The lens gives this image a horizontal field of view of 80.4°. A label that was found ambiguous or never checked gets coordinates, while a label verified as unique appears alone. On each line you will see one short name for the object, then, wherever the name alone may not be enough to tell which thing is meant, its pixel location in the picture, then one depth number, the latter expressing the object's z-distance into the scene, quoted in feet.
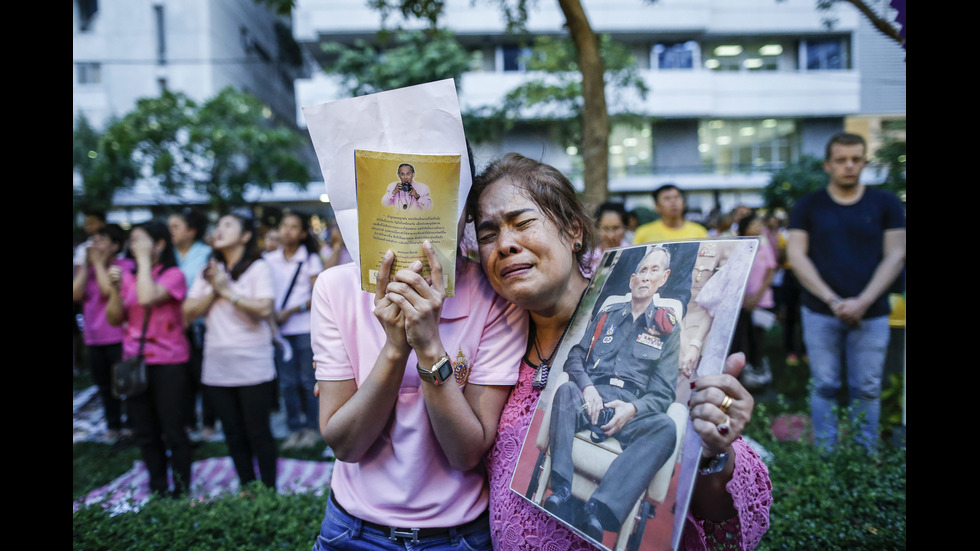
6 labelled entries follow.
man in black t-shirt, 12.91
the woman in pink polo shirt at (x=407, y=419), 5.14
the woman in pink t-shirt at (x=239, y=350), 13.01
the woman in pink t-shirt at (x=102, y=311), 18.34
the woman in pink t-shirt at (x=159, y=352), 13.66
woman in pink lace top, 4.89
